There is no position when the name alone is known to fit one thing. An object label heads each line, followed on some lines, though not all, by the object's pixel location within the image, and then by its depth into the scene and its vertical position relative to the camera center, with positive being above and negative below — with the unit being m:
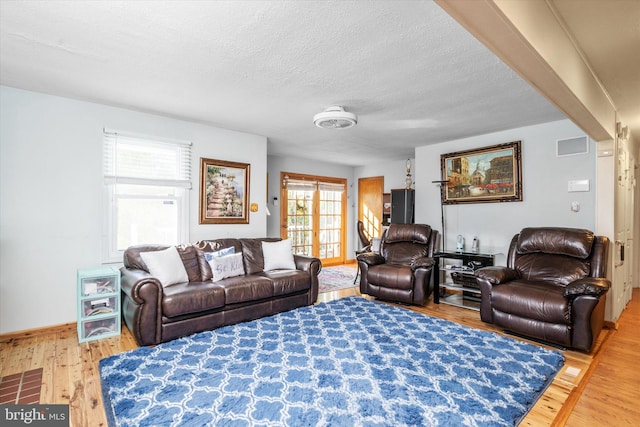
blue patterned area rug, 1.85 -1.17
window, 3.57 +0.29
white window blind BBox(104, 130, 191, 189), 3.57 +0.65
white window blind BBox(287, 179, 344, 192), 6.69 +0.65
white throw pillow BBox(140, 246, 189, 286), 3.19 -0.54
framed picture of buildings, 4.26 +0.58
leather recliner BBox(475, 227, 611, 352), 2.67 -0.71
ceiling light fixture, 3.40 +1.05
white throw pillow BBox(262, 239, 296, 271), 4.15 -0.56
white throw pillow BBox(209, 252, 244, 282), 3.60 -0.61
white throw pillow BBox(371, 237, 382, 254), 5.44 -0.54
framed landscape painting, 4.24 +0.32
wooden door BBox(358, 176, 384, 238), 7.25 +0.25
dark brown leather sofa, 2.82 -0.81
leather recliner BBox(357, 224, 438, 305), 3.98 -0.70
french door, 6.68 -0.02
